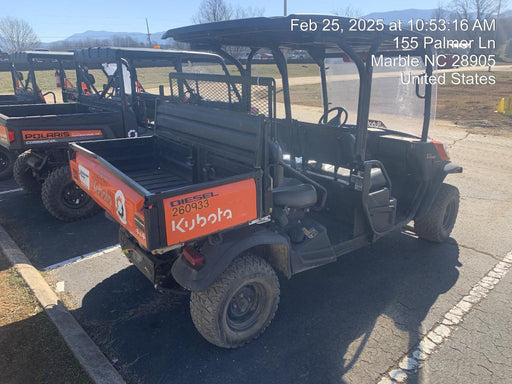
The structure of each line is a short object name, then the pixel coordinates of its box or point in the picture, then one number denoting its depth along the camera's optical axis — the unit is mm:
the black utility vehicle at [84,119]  5180
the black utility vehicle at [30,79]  7379
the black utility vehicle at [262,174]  2689
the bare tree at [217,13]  41584
